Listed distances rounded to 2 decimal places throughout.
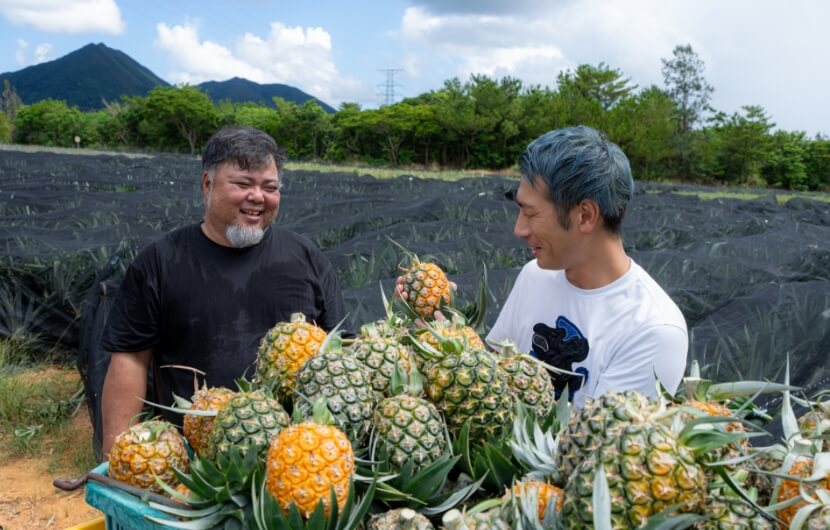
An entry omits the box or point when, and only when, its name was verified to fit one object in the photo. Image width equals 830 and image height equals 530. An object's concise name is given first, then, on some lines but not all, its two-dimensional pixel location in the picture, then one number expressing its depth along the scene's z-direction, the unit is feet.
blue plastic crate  4.65
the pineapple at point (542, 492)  4.20
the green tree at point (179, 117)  171.42
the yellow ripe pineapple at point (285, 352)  5.60
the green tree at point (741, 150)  129.90
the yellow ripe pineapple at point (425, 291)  7.71
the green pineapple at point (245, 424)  4.63
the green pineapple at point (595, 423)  4.01
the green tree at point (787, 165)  128.98
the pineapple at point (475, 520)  4.02
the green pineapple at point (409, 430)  4.69
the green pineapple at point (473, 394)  5.08
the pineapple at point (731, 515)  3.93
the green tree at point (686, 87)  167.43
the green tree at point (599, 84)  158.61
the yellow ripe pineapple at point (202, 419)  5.21
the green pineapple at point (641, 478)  3.74
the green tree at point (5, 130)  189.37
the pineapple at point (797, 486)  3.97
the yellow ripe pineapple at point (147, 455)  4.91
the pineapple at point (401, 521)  4.16
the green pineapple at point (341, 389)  4.86
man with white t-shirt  7.39
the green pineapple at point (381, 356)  5.34
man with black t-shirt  9.63
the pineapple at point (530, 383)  5.43
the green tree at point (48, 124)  189.78
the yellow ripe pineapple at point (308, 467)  4.22
